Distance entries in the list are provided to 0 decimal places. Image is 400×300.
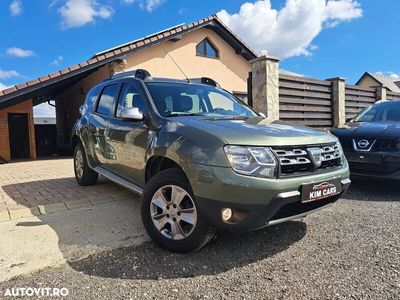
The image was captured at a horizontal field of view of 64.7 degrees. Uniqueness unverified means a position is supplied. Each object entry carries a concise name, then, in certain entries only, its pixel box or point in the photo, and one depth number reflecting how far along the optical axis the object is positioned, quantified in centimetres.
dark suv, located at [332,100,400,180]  470
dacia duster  255
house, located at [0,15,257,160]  1127
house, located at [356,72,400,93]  3861
